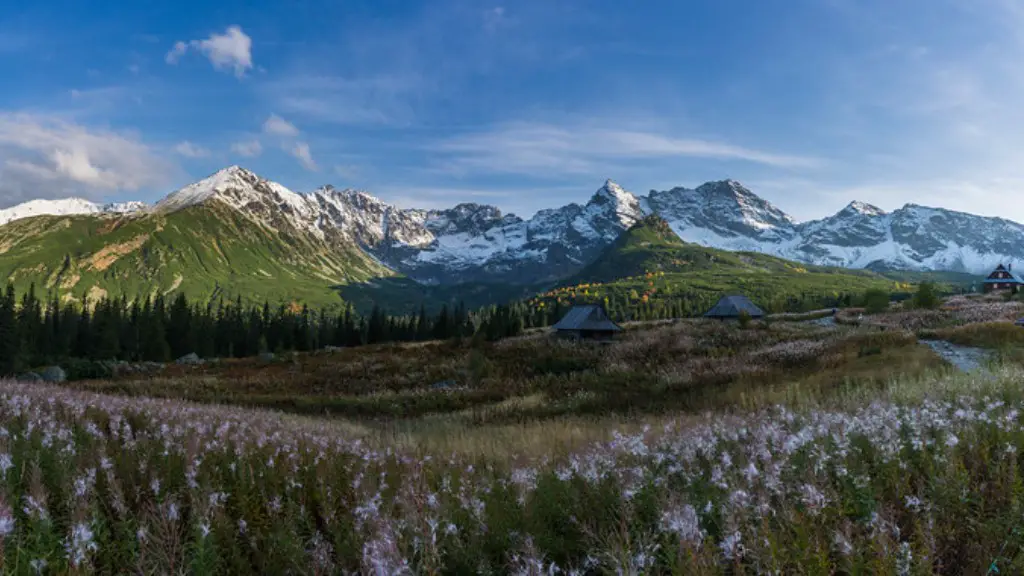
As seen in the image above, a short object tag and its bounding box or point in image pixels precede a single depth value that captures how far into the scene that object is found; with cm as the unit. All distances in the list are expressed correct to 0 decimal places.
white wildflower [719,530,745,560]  319
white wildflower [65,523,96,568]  308
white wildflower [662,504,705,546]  320
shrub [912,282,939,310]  6181
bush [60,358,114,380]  4825
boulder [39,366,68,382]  4584
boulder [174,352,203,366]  6364
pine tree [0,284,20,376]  6372
